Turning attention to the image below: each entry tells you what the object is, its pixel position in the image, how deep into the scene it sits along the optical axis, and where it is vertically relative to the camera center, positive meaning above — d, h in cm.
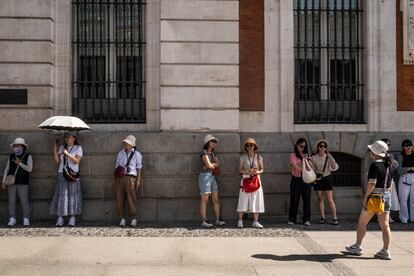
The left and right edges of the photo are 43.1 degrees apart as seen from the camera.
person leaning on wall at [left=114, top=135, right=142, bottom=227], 1116 -67
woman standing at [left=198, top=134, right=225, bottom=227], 1119 -70
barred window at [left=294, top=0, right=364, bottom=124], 1268 +204
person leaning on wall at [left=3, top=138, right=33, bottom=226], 1111 -62
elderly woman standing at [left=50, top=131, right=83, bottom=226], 1104 -91
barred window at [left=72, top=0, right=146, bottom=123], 1236 +203
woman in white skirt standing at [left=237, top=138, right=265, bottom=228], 1112 -95
